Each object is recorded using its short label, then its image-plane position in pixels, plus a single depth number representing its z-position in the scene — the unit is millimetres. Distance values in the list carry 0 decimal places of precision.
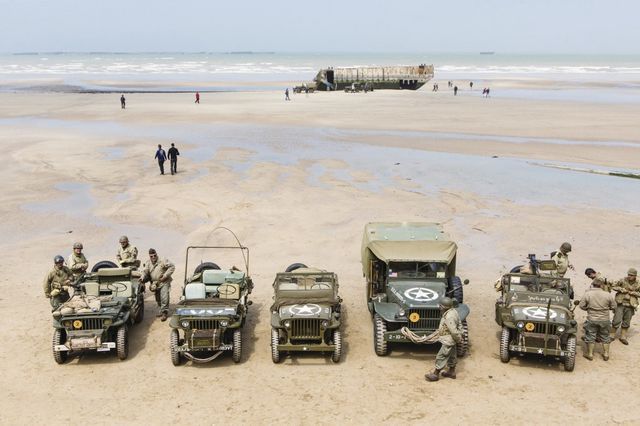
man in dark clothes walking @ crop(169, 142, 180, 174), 28141
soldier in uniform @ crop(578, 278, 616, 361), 11625
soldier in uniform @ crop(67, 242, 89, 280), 13734
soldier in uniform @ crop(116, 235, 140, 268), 14430
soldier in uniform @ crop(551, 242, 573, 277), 13727
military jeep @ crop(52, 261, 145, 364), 11305
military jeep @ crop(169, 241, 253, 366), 11250
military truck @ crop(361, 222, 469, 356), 11609
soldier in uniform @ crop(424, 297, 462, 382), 10594
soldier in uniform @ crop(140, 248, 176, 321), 13648
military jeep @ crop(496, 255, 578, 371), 11172
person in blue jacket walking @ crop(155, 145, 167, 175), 27945
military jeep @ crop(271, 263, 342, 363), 11438
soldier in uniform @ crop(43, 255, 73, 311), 12883
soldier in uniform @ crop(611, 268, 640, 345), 12359
